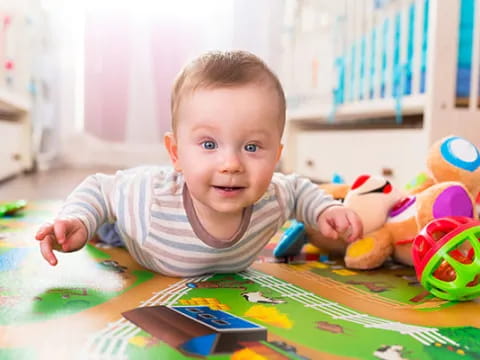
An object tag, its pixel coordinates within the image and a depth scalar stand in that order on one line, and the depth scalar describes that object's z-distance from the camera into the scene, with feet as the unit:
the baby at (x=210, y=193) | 2.57
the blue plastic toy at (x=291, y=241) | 3.55
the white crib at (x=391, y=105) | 5.52
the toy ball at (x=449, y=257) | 2.54
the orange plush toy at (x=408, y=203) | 3.10
